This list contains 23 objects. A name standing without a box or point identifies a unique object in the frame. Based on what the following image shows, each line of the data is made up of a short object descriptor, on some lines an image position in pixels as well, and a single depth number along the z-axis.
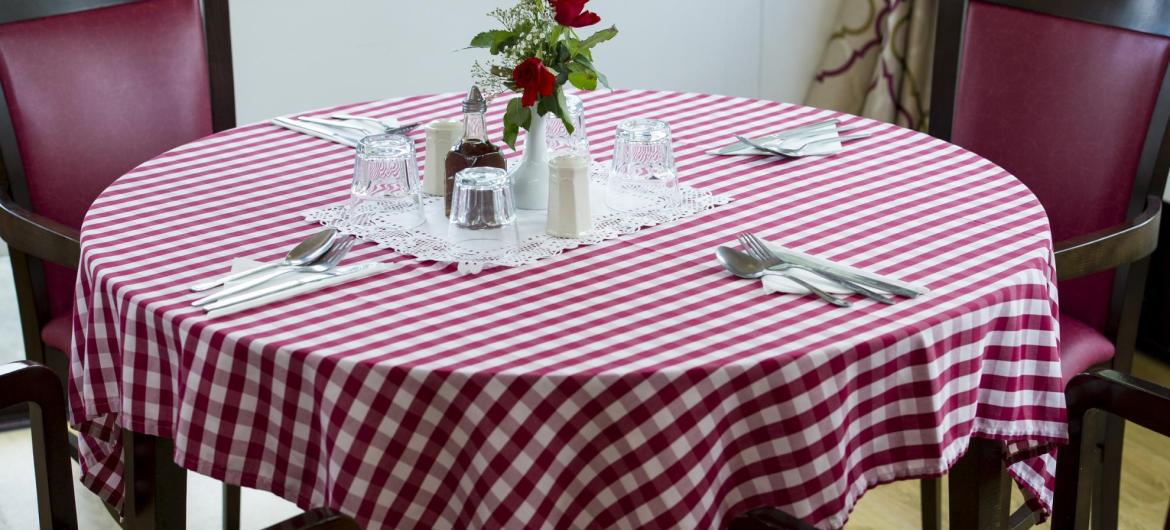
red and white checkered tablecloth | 2.86
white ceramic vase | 3.26
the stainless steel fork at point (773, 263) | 2.99
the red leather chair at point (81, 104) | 3.60
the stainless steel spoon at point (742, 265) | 3.05
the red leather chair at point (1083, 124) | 3.54
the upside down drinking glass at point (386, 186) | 3.20
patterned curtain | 5.60
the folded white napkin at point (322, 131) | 3.57
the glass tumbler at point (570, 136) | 3.31
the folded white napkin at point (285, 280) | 2.97
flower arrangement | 3.10
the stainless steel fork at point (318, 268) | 2.99
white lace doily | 3.11
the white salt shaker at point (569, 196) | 3.15
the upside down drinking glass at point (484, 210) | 3.09
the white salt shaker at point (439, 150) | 3.31
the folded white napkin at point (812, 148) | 3.50
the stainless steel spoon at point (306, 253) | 3.04
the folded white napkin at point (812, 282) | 3.01
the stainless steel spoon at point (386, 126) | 3.61
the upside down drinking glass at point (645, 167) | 3.27
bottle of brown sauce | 3.19
